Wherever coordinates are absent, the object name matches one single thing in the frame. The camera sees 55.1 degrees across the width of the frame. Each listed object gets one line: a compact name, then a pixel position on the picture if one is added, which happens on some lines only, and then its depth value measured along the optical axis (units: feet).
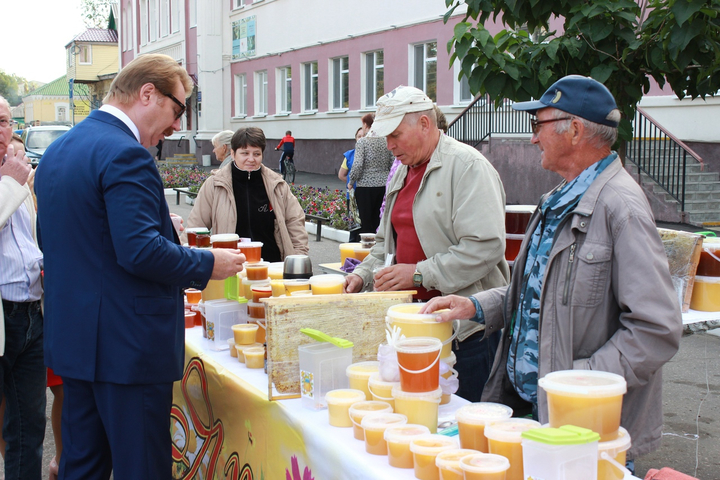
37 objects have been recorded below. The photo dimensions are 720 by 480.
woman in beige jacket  16.62
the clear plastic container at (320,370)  8.43
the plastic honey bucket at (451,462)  6.00
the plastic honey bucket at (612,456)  5.80
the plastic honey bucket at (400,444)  6.67
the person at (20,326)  10.82
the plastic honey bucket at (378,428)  7.03
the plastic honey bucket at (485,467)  5.73
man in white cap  10.36
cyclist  76.16
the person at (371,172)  30.19
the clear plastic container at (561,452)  5.17
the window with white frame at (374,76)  74.59
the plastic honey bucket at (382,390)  7.75
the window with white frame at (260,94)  99.30
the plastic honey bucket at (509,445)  5.93
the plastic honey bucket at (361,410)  7.48
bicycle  75.82
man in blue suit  8.14
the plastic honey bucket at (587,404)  5.78
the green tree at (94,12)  231.30
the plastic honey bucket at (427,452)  6.35
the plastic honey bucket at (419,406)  7.25
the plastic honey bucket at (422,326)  8.10
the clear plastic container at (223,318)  11.46
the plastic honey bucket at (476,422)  6.42
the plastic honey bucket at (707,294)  12.45
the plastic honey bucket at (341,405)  7.82
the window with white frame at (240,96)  105.50
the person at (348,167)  33.73
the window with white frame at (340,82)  81.10
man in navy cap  6.98
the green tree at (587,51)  13.12
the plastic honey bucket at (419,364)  7.22
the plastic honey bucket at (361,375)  8.21
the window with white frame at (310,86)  87.15
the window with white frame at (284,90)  93.33
